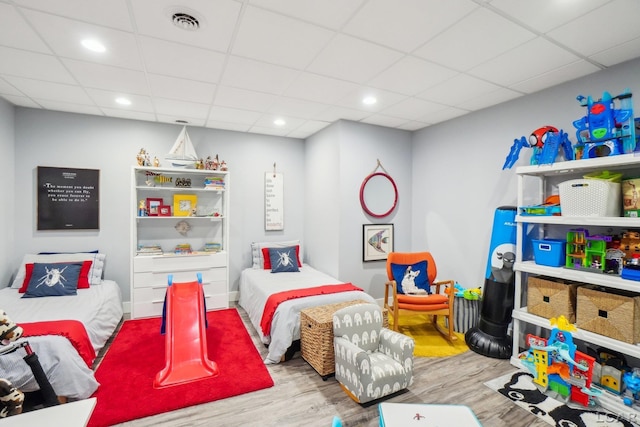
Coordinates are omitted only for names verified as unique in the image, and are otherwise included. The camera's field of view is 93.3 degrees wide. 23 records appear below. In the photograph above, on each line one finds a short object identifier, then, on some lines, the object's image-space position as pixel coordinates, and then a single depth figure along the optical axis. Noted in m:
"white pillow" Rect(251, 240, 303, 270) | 4.77
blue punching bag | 3.15
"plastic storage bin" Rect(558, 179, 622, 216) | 2.38
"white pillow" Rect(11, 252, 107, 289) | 3.60
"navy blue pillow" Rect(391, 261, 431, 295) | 3.74
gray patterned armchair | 2.27
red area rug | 2.31
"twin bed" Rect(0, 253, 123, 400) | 2.24
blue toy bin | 2.73
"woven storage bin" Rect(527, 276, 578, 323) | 2.65
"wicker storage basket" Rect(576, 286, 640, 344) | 2.25
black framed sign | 3.90
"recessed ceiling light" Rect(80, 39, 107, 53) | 2.27
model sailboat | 4.23
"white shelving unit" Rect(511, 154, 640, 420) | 2.26
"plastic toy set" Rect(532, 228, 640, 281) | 2.34
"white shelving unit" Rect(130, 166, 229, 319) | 4.04
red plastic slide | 2.67
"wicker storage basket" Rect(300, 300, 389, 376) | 2.68
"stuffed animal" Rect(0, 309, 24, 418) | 1.61
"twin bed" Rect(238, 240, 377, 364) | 3.01
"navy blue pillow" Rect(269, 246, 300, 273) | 4.48
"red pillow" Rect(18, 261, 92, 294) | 3.47
